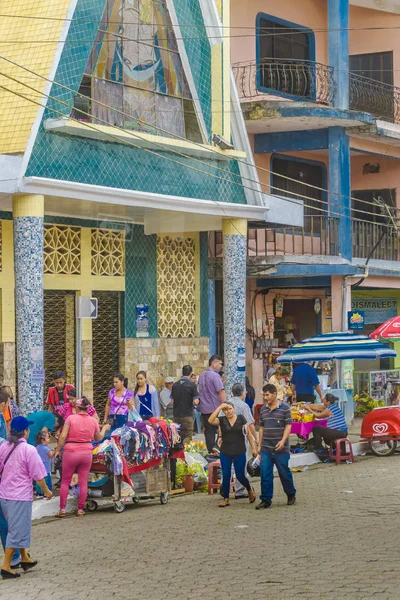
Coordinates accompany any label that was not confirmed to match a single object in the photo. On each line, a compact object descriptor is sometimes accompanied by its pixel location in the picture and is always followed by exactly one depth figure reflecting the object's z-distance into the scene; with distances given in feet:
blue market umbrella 68.28
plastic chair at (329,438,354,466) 63.72
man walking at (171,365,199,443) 58.34
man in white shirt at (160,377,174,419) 72.58
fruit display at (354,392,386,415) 88.17
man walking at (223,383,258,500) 50.21
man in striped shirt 48.52
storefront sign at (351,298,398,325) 100.01
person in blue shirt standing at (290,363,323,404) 69.92
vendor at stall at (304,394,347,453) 63.77
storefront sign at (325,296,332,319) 93.91
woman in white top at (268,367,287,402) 70.06
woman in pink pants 46.55
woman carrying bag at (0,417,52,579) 35.37
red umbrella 77.97
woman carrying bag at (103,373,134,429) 51.83
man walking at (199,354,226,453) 58.59
